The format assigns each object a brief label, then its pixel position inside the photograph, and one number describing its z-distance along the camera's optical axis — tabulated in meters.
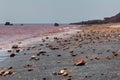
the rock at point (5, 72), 11.48
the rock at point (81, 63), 12.51
